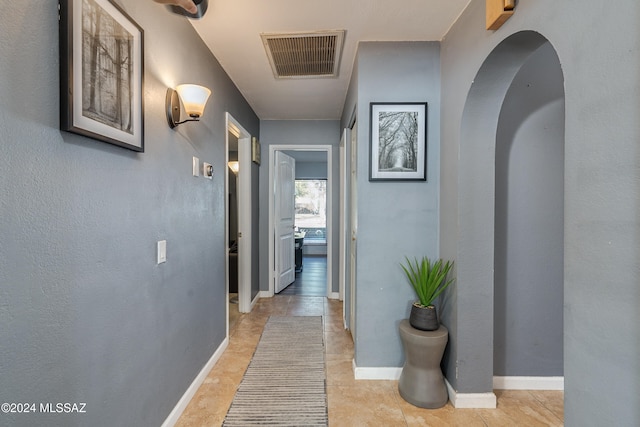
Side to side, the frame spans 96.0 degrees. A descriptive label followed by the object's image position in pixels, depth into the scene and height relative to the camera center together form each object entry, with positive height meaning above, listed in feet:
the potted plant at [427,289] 6.03 -1.70
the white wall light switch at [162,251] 4.88 -0.70
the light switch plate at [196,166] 6.32 +0.98
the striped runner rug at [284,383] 5.61 -4.03
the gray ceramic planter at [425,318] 6.01 -2.27
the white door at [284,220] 13.37 -0.46
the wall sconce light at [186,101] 5.24 +2.04
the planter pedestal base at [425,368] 5.82 -3.25
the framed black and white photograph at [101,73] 2.98 +1.65
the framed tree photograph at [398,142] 6.69 +1.61
